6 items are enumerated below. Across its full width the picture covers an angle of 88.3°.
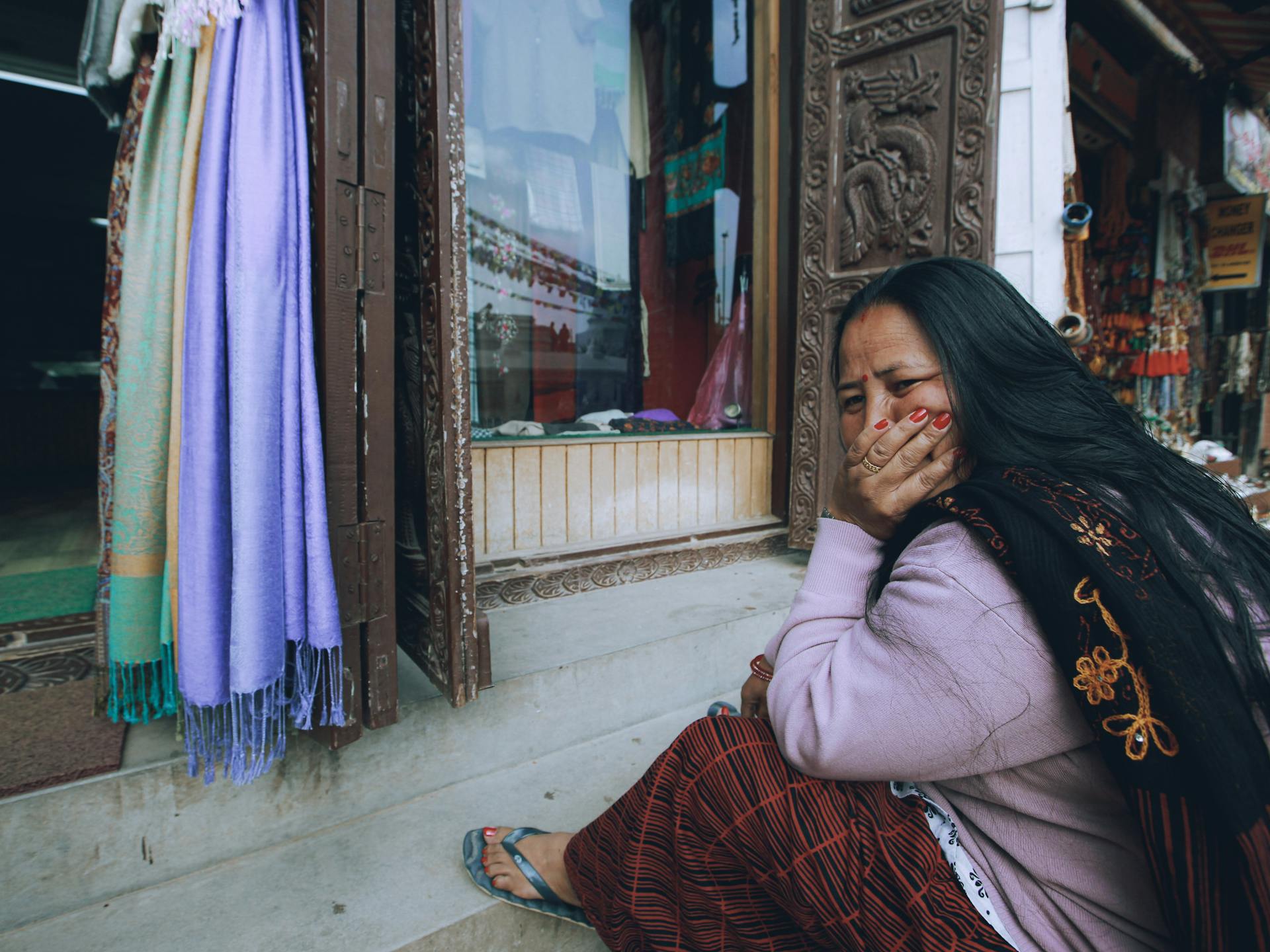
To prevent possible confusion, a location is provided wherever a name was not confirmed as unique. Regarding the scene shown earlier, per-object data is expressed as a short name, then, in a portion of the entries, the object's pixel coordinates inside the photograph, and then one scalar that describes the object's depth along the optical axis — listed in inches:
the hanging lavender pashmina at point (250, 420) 52.9
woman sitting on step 29.4
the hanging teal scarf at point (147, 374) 54.7
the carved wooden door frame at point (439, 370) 57.9
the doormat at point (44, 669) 66.8
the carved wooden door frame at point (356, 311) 54.7
